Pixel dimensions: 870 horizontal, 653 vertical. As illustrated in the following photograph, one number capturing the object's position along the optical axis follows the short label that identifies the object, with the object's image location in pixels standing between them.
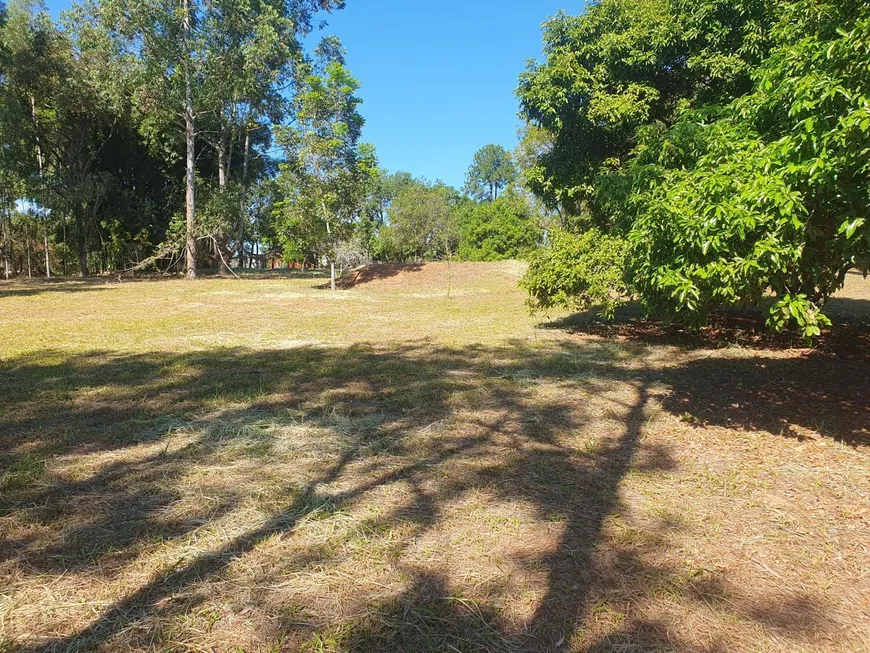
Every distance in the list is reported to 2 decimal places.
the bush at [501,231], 38.09
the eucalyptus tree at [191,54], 18.81
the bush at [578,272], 7.69
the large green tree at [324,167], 15.68
